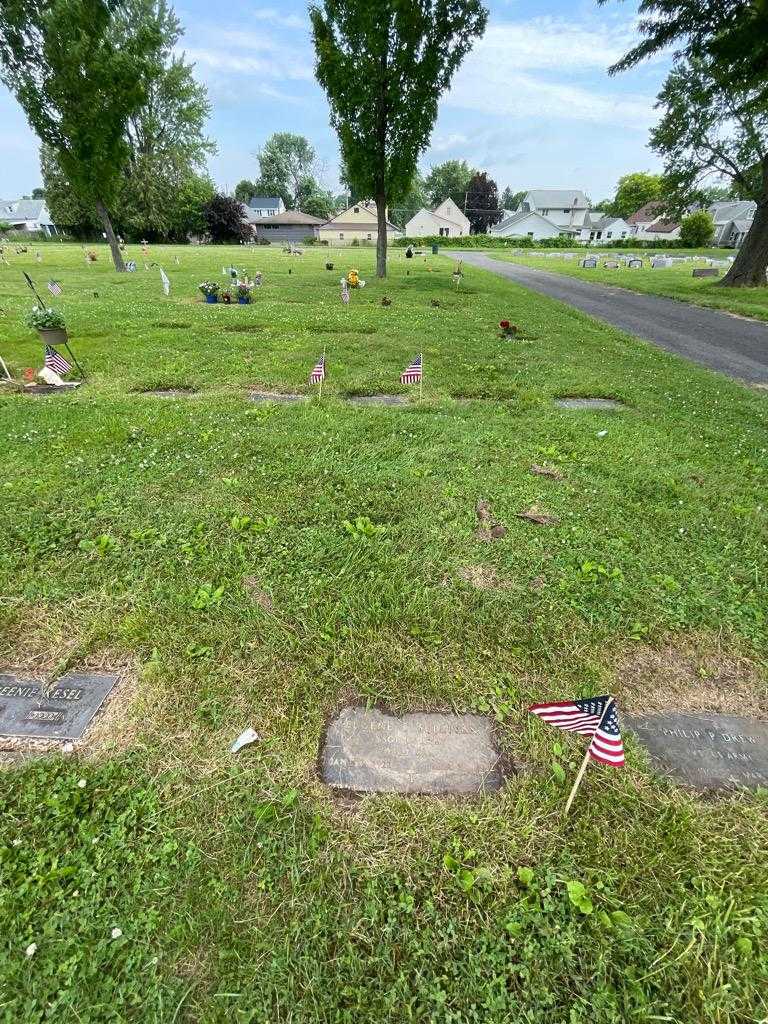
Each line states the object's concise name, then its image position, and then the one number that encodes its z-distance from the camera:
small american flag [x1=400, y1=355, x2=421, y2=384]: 5.51
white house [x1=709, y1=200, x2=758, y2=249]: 59.75
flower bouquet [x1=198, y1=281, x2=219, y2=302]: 12.92
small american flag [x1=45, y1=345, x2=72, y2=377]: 5.97
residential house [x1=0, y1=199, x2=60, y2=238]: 77.25
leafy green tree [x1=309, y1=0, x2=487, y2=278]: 14.39
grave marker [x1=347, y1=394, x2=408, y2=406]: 6.11
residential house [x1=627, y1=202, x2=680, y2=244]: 70.38
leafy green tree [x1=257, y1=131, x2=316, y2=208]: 92.44
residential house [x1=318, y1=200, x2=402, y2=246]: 70.56
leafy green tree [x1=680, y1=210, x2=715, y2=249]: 49.12
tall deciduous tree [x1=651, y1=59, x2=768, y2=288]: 17.80
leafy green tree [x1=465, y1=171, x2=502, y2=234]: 88.88
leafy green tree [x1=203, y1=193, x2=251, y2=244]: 54.75
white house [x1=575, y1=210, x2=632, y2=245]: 78.06
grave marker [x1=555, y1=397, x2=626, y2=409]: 6.25
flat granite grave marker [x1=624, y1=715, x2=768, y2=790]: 2.06
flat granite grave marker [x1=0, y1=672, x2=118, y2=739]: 2.17
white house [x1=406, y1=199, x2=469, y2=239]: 74.31
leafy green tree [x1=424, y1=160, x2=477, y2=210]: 95.69
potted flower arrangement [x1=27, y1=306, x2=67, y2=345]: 6.51
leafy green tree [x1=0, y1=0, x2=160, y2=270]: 15.88
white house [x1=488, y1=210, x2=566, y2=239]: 72.62
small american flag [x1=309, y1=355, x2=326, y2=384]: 5.52
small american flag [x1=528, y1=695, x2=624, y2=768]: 1.72
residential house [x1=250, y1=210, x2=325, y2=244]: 74.06
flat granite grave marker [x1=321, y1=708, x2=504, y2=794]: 2.00
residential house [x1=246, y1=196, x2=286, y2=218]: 85.25
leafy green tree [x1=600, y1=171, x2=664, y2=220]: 70.69
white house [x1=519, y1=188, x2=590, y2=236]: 80.94
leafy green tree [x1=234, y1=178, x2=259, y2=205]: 96.56
